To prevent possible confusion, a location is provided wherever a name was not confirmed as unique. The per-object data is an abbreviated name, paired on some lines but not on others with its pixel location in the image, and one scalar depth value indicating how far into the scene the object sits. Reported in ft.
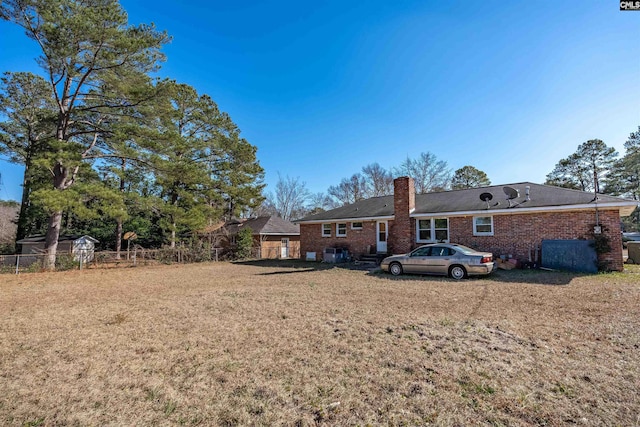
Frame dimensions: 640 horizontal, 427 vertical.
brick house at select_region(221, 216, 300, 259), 83.92
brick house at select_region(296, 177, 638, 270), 37.70
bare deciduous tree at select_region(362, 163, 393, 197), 131.23
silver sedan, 34.73
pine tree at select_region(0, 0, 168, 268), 44.55
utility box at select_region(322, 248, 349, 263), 57.77
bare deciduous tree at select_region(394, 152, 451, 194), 122.31
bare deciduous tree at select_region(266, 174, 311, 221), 152.46
